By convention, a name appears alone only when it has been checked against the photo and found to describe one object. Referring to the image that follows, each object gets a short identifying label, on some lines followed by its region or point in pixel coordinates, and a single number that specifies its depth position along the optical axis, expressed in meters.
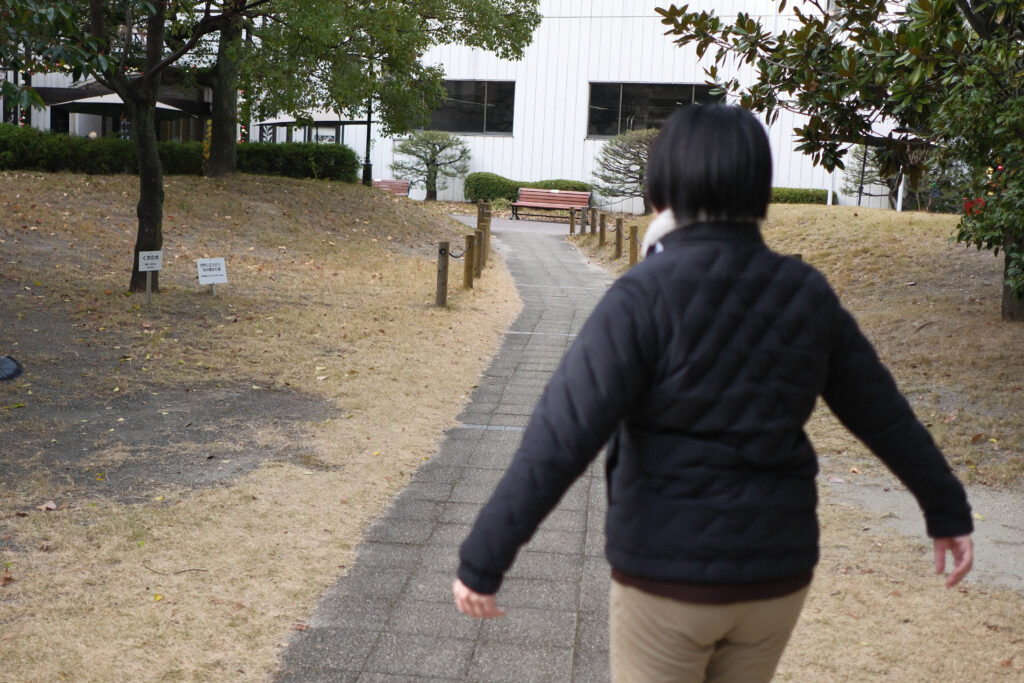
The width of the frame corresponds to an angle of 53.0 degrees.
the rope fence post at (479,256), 15.80
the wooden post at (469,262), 14.22
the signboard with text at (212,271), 11.95
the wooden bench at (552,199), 31.42
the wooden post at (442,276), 12.43
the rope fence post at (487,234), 17.42
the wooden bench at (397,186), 34.22
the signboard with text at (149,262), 11.34
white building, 33.16
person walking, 1.84
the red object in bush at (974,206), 10.64
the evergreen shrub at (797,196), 29.92
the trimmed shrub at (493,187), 33.75
